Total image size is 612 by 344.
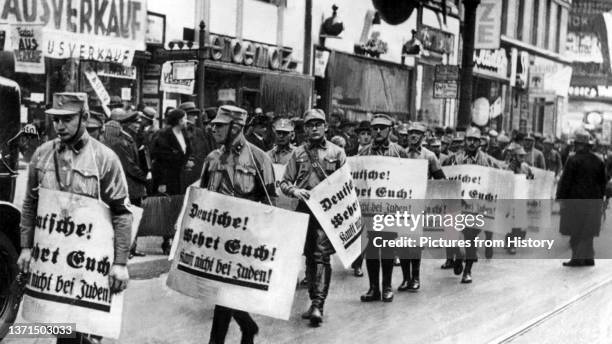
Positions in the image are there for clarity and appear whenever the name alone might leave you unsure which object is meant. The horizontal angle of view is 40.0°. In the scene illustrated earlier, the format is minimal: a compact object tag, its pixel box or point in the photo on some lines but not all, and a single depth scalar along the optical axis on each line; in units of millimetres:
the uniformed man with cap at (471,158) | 10781
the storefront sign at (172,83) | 13828
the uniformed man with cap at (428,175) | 9617
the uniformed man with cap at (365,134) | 11166
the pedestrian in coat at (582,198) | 12336
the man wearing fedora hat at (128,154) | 10391
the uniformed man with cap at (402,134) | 13359
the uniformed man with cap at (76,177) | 4953
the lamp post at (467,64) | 15961
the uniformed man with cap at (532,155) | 15430
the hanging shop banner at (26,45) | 13383
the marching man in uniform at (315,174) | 7816
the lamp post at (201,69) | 14715
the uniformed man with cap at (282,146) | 10602
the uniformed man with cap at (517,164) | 12430
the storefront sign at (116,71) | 16225
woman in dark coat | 11805
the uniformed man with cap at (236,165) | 6387
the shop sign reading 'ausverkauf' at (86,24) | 14141
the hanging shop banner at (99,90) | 12495
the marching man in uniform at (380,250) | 8867
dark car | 6297
